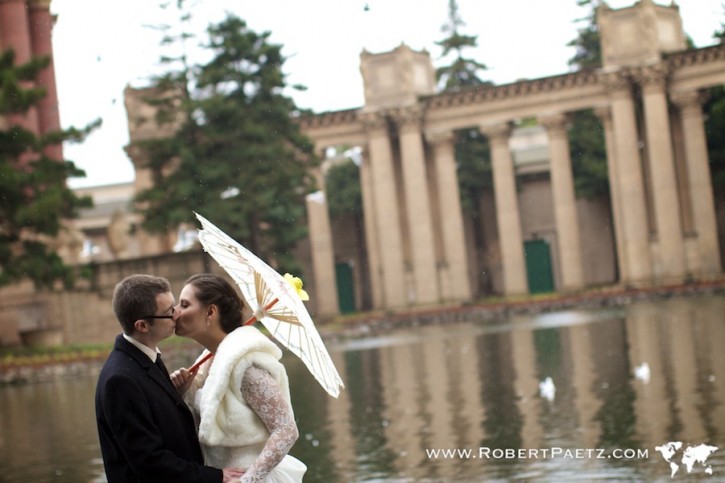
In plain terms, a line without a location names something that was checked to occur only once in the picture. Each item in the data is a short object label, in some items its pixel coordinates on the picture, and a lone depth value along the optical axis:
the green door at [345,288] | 63.78
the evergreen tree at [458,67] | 69.19
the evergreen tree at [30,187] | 28.08
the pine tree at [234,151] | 42.62
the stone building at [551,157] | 49.81
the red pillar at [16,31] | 36.91
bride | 5.03
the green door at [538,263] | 63.12
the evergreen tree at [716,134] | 53.25
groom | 4.93
